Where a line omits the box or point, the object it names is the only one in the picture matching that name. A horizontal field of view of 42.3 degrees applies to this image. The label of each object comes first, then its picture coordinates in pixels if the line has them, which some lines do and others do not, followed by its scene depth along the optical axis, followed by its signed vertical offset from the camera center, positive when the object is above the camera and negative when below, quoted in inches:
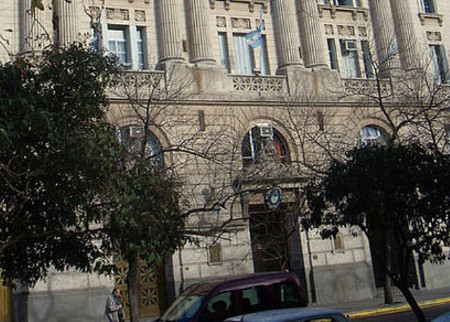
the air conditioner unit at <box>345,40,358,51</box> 1193.6 +423.6
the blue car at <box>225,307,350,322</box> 302.0 -28.9
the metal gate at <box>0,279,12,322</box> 874.8 -23.6
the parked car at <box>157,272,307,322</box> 418.3 -23.8
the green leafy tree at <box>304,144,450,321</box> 474.9 +44.8
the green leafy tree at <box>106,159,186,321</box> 391.5 +40.0
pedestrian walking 767.7 -40.4
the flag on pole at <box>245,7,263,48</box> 1048.2 +399.0
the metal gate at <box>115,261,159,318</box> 948.6 -23.9
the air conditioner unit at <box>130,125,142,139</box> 901.2 +224.7
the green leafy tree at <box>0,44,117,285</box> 376.8 +83.5
